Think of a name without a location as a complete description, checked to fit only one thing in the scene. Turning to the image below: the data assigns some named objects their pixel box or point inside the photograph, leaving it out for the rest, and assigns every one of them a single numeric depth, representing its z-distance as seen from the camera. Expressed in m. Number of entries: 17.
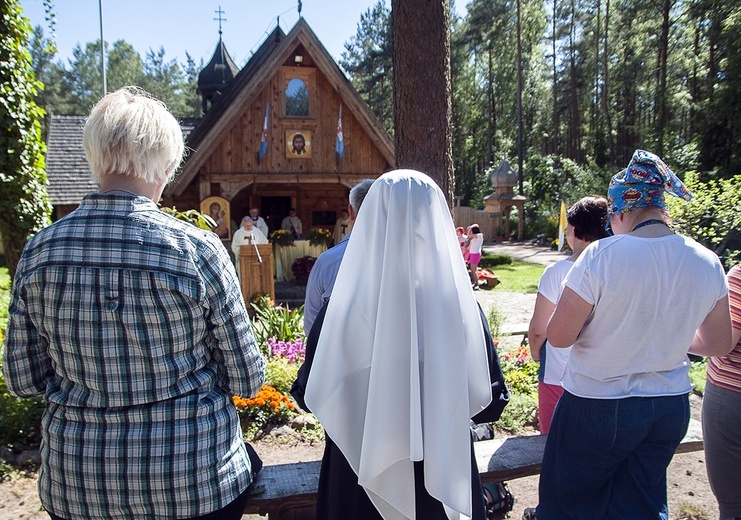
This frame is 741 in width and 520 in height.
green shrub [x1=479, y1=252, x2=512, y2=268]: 19.91
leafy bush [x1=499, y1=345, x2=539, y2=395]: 5.96
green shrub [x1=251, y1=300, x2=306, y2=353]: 7.04
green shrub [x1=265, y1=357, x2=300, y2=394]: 5.67
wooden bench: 2.71
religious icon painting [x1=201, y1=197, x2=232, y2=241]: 13.63
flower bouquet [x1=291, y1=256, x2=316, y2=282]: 13.55
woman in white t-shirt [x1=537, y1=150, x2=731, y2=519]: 2.20
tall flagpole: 18.60
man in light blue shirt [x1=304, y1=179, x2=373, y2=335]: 3.42
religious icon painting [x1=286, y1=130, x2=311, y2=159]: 14.38
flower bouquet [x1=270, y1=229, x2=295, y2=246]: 14.31
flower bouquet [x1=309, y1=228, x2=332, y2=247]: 14.56
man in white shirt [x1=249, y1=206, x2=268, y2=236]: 14.07
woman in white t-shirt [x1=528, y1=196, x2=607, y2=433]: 2.90
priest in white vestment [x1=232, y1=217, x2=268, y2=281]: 11.51
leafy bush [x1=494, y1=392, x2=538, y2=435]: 5.16
